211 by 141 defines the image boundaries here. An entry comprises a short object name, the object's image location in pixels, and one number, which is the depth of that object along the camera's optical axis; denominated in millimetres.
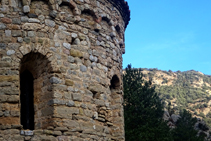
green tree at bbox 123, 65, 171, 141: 22719
